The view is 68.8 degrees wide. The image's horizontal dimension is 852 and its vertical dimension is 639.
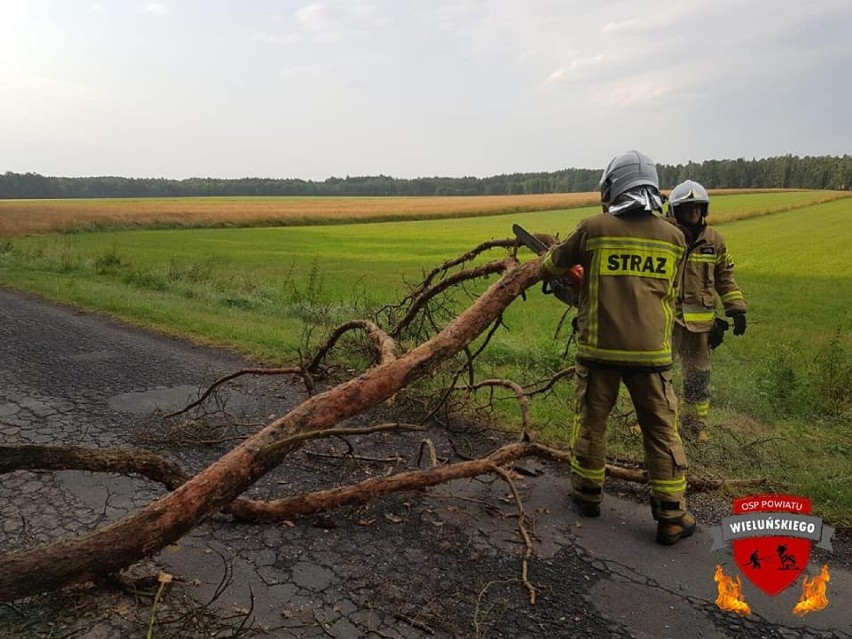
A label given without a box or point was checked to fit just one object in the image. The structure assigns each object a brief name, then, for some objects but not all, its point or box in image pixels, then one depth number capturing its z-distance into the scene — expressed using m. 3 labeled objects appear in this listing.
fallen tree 2.45
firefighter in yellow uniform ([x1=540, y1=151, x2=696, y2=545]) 3.29
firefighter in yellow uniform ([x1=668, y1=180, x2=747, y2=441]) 4.83
